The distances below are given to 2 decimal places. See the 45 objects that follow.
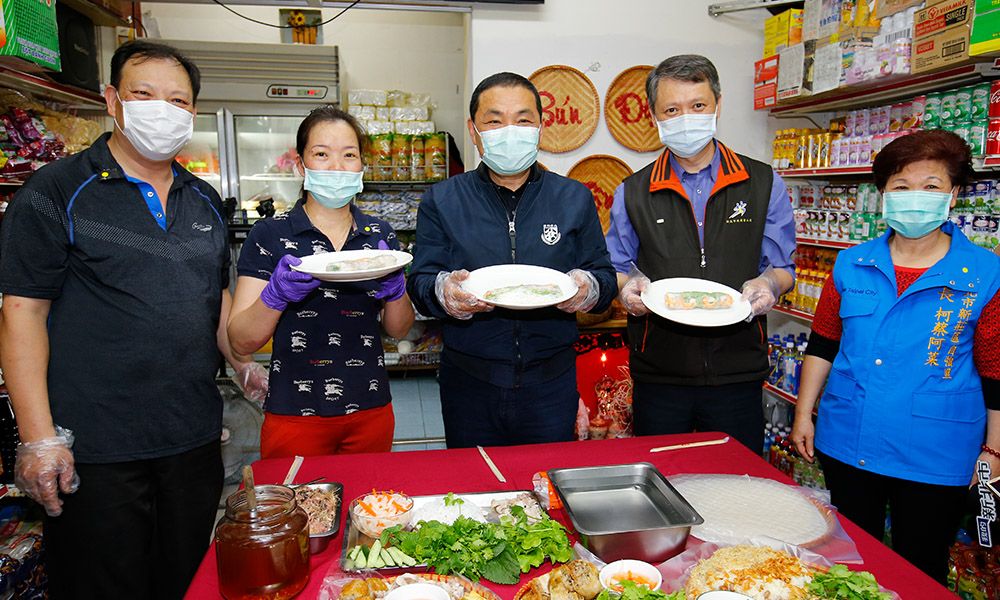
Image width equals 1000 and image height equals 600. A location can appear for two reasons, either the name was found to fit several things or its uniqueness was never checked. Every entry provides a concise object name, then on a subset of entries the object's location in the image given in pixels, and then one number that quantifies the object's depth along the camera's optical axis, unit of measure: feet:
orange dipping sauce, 4.18
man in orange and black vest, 8.21
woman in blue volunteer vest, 7.13
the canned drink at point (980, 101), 9.39
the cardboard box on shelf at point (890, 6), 10.51
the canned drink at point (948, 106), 9.96
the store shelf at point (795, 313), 13.36
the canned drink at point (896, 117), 11.38
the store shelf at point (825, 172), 11.78
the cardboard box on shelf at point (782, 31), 13.53
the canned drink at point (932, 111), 10.27
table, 5.85
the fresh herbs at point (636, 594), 3.85
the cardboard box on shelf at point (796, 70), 12.94
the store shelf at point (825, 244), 12.51
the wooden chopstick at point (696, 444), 6.63
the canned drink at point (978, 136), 9.36
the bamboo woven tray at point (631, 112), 15.43
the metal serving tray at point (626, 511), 4.43
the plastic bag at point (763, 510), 4.66
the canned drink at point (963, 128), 9.68
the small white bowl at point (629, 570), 4.21
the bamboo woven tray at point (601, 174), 15.60
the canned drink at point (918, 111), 10.68
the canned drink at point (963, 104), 9.70
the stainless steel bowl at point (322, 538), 4.66
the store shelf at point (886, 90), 9.95
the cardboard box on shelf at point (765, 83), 14.15
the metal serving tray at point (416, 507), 4.52
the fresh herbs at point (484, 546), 4.36
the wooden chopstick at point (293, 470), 5.82
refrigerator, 20.15
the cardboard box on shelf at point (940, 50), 9.30
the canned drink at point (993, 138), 8.84
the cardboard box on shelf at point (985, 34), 8.61
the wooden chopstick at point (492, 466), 5.91
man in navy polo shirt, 6.19
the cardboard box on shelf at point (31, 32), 8.00
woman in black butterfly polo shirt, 7.24
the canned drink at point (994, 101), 8.88
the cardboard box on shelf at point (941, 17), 9.20
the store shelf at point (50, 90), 9.04
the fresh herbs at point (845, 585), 3.93
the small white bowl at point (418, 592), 3.97
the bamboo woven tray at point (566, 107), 15.14
